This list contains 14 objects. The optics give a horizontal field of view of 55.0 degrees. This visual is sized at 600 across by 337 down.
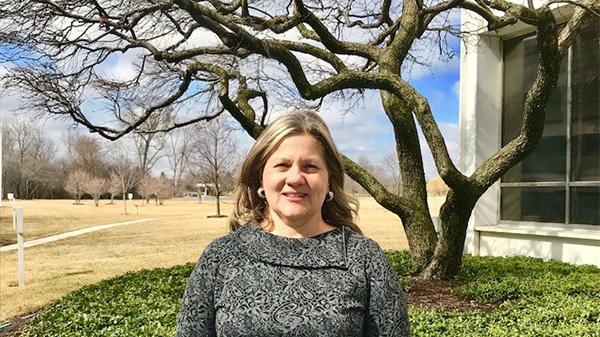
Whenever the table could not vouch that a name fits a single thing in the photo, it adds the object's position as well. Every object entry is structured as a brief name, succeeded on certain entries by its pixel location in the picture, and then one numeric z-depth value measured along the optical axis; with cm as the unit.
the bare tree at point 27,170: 4644
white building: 966
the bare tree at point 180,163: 3183
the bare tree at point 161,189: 4915
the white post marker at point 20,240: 903
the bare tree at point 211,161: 2834
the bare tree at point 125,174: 4800
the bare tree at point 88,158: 5112
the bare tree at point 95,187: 4753
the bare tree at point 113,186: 4809
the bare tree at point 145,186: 4775
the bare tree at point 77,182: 4831
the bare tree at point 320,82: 670
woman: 172
